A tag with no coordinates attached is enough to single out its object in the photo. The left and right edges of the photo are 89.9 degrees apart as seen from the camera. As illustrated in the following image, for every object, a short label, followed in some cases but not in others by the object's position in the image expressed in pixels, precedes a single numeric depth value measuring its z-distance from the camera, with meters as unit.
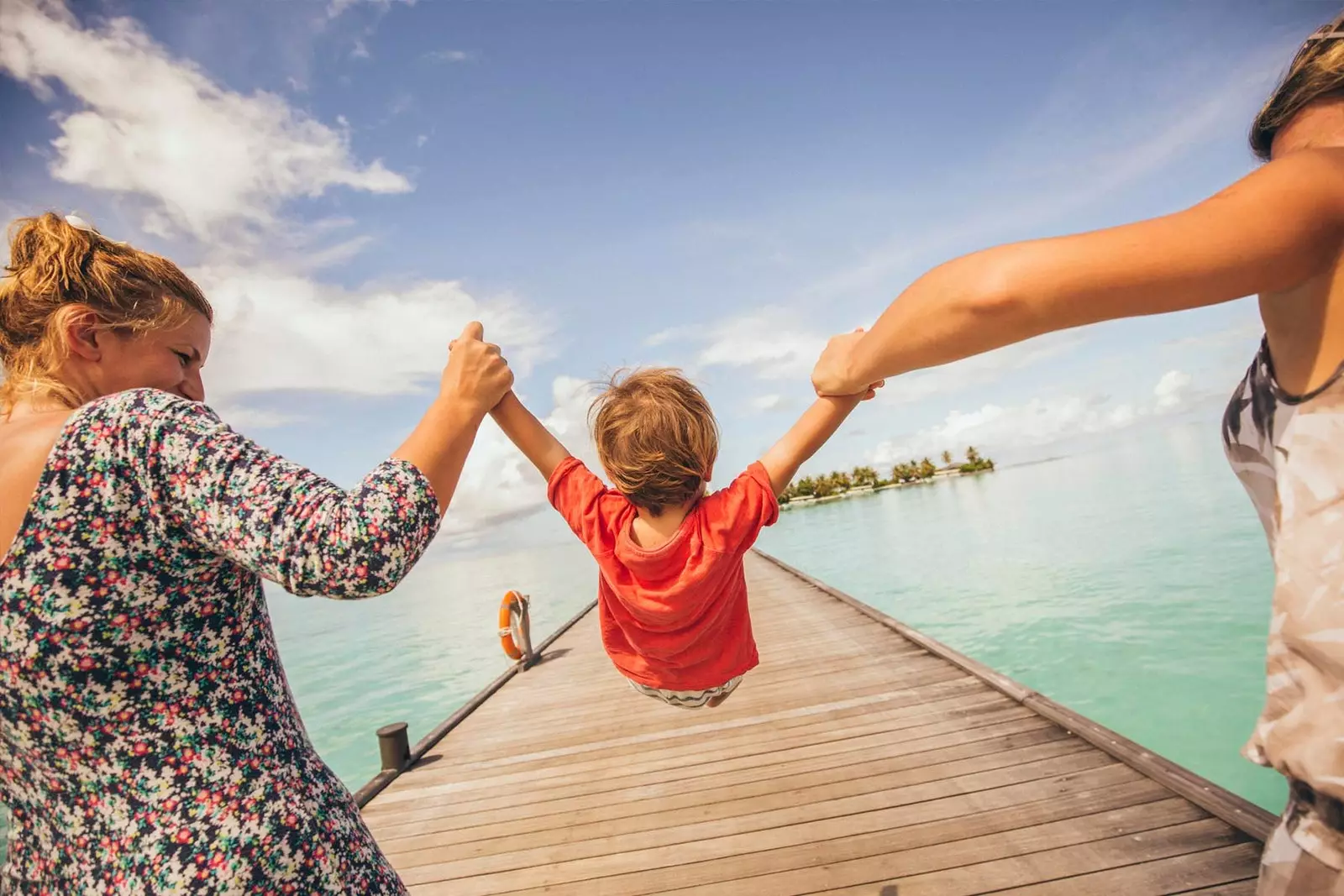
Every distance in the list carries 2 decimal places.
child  1.92
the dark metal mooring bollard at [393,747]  5.58
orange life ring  9.53
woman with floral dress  0.90
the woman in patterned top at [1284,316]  0.66
